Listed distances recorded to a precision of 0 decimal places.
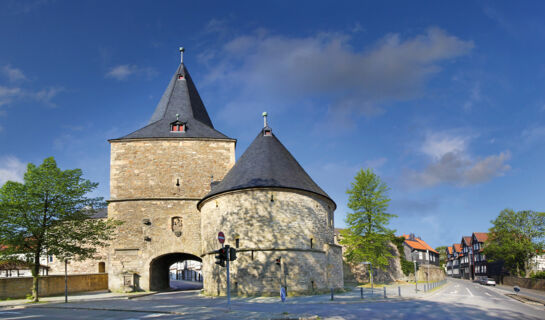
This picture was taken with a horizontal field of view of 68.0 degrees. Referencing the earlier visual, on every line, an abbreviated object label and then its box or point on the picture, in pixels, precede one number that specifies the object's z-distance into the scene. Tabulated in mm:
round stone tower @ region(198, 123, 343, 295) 22953
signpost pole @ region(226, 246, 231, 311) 14053
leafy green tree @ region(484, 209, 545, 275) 48719
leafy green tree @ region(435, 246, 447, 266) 121788
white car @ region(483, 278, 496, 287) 49781
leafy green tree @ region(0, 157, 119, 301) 21547
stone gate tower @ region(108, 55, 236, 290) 30188
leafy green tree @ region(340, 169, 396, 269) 35250
